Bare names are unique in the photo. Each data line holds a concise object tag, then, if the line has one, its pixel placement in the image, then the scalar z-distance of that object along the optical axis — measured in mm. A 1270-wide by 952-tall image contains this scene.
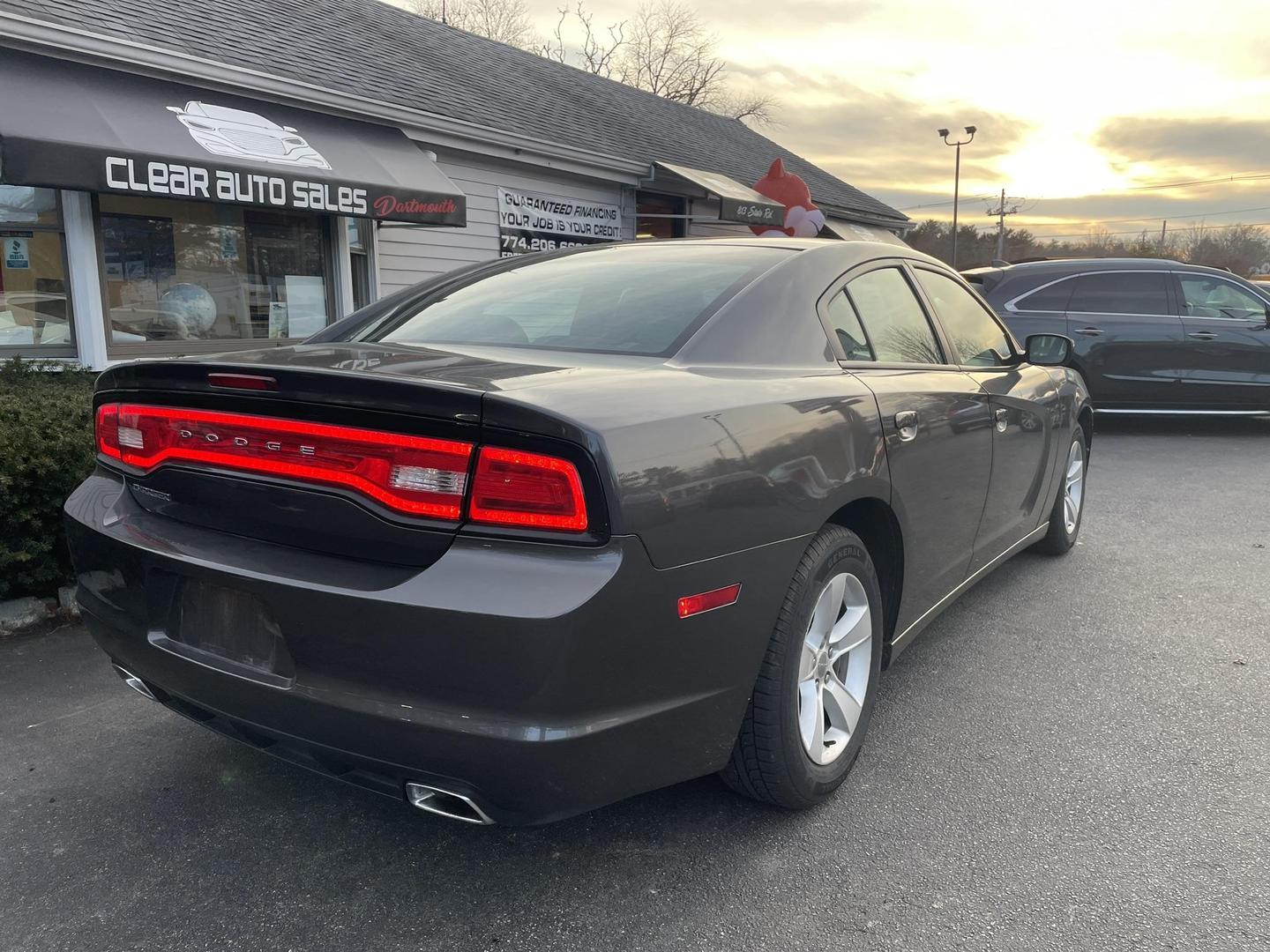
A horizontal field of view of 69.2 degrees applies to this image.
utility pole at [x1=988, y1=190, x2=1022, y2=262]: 53219
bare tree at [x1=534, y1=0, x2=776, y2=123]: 38781
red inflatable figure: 14406
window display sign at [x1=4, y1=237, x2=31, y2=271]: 6871
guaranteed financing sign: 11070
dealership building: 6672
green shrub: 3764
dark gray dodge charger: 1768
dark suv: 9219
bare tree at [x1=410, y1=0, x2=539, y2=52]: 34344
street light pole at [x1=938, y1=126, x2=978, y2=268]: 34219
